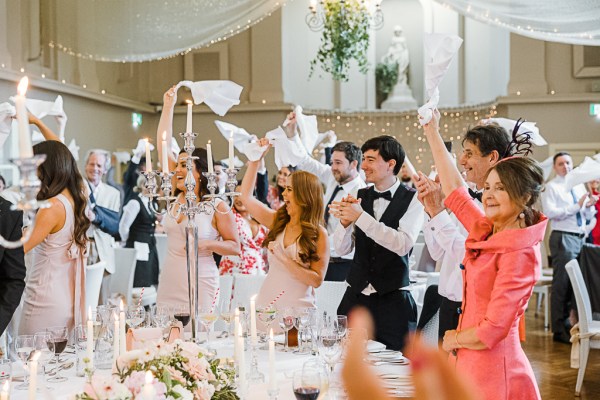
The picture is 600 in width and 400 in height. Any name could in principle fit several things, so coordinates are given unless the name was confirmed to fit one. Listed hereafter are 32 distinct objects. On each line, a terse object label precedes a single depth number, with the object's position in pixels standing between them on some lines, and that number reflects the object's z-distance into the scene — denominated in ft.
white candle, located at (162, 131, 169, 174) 7.93
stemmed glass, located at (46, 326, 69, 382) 7.66
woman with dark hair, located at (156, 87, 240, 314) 12.56
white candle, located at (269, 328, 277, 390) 5.97
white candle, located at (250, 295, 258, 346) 7.81
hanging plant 33.65
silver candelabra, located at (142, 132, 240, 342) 8.16
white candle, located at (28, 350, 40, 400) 5.21
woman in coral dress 7.30
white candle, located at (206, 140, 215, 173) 8.39
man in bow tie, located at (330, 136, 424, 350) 11.22
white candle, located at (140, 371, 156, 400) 4.34
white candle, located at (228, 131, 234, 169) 8.42
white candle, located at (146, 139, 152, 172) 8.00
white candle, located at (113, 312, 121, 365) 7.20
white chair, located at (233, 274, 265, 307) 13.43
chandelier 33.42
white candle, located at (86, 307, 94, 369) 7.25
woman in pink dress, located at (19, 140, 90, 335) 10.50
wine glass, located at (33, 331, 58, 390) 7.49
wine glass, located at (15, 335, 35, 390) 7.44
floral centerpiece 5.08
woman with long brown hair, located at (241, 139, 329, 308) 11.77
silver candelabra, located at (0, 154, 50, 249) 3.45
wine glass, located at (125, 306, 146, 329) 8.90
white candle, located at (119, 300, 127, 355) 7.29
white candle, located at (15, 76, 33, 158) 3.47
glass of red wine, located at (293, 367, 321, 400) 5.37
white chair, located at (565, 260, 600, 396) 15.93
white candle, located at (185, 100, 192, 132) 8.14
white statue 38.93
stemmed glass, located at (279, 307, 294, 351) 9.02
